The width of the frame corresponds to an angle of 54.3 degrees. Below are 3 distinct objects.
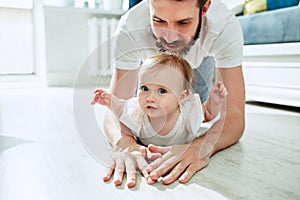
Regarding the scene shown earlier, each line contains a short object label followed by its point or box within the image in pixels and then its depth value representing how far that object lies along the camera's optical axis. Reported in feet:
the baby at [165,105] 1.94
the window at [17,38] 8.12
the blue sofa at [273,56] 4.36
